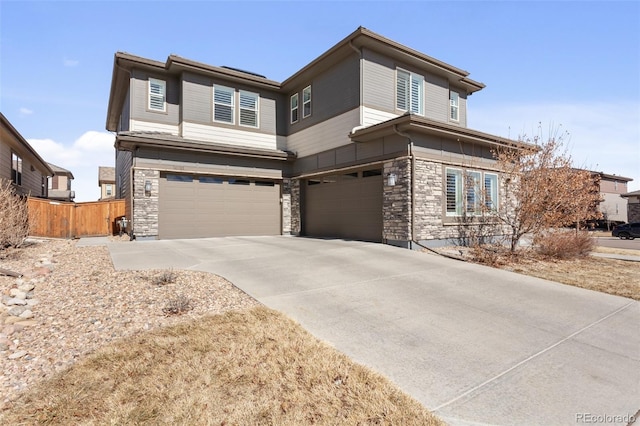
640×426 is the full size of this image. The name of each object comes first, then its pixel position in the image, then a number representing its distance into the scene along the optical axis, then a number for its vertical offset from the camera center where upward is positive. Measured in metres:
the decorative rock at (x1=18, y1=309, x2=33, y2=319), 4.64 -1.43
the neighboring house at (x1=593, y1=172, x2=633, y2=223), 34.69 +2.16
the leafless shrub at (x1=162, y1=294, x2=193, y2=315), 4.84 -1.39
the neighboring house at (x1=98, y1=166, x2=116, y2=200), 41.53 +4.91
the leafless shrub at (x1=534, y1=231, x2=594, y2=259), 10.48 -0.93
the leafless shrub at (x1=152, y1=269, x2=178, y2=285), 6.09 -1.20
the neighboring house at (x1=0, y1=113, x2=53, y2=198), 14.84 +3.48
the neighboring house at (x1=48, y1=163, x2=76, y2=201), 40.10 +5.20
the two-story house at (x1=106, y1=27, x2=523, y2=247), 11.21 +2.84
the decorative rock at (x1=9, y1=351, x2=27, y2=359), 3.68 -1.61
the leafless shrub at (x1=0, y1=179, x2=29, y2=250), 9.14 -0.05
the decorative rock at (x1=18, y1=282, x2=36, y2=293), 5.71 -1.27
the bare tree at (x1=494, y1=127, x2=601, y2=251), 10.01 +0.92
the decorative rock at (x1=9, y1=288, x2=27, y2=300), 5.34 -1.30
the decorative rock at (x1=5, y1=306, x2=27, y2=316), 4.71 -1.41
